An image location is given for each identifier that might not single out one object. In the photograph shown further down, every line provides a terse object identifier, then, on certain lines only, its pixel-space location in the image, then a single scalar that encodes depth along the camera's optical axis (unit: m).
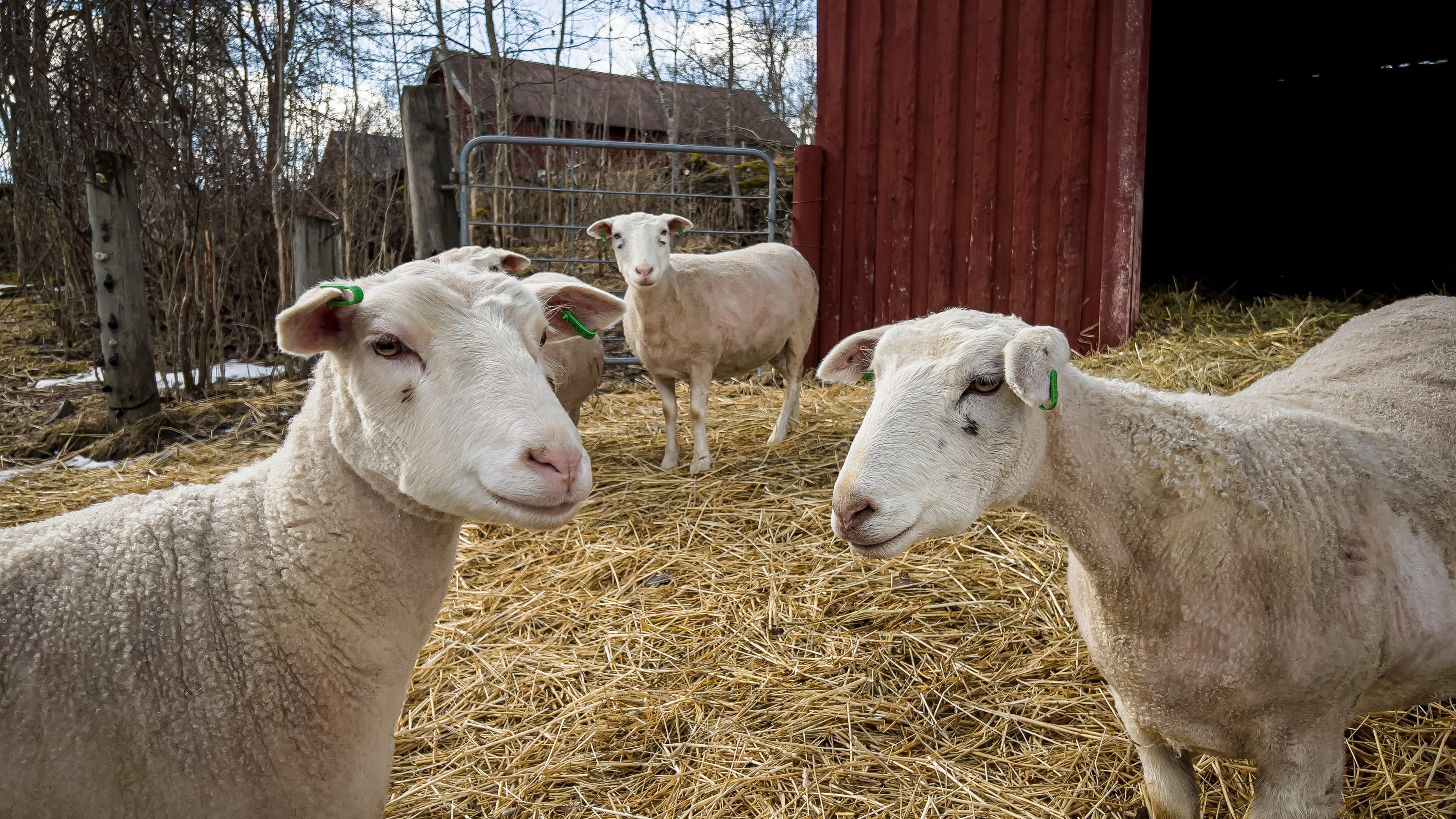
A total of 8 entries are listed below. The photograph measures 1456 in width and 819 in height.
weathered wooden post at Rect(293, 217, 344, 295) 6.04
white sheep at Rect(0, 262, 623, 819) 1.63
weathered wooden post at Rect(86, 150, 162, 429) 6.11
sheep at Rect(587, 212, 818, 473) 5.71
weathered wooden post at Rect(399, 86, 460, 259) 6.47
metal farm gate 7.06
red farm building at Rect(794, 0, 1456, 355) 6.37
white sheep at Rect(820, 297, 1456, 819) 1.98
